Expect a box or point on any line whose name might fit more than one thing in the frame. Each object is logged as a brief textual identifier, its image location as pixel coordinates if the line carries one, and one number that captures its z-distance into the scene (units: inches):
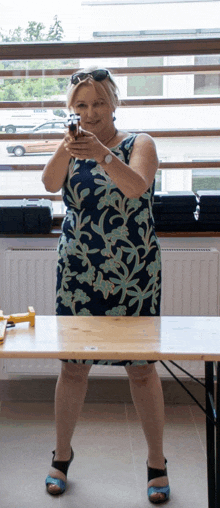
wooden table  63.5
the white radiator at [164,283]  112.9
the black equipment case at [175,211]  111.6
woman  78.3
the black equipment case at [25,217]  112.8
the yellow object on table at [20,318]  72.8
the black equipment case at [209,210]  112.0
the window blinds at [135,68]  113.4
